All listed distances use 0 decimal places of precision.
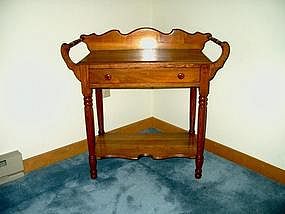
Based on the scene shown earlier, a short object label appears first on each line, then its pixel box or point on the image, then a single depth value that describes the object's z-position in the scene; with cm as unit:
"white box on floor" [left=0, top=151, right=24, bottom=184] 191
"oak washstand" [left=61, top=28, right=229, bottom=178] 168
